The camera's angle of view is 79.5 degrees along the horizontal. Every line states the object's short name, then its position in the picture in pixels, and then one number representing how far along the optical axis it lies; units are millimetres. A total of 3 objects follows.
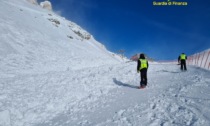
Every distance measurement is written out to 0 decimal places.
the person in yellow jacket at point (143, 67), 7245
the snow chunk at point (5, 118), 4398
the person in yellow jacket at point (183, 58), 11854
